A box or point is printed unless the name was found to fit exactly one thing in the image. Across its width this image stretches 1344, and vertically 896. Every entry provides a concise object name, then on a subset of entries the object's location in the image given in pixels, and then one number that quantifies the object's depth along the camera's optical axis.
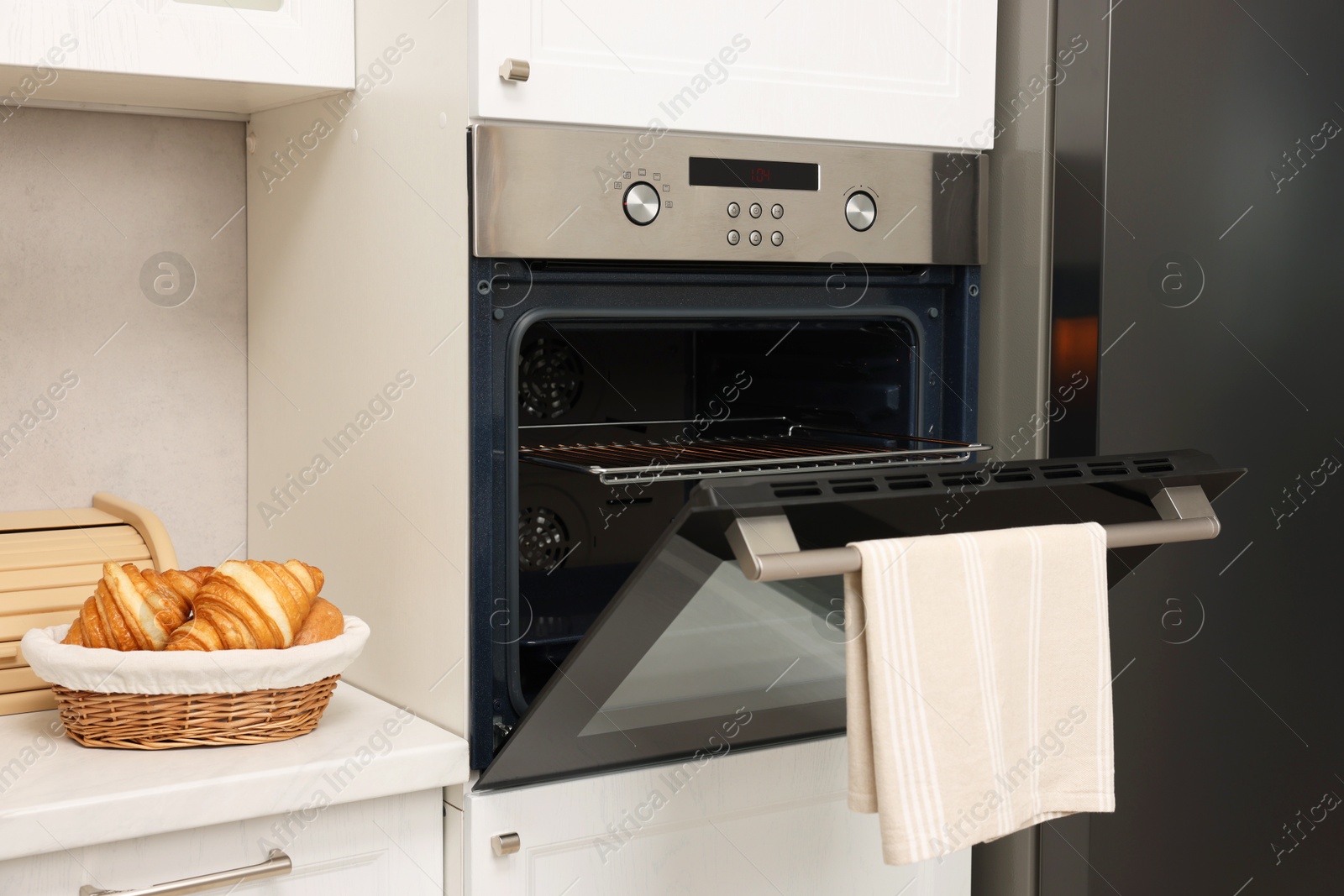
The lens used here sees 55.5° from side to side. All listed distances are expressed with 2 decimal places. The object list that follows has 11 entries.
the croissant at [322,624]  1.16
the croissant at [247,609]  1.12
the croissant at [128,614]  1.13
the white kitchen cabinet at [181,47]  1.17
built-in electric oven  1.05
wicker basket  1.11
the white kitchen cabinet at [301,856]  1.03
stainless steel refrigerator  1.29
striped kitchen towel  1.03
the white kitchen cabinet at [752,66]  1.10
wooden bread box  1.25
